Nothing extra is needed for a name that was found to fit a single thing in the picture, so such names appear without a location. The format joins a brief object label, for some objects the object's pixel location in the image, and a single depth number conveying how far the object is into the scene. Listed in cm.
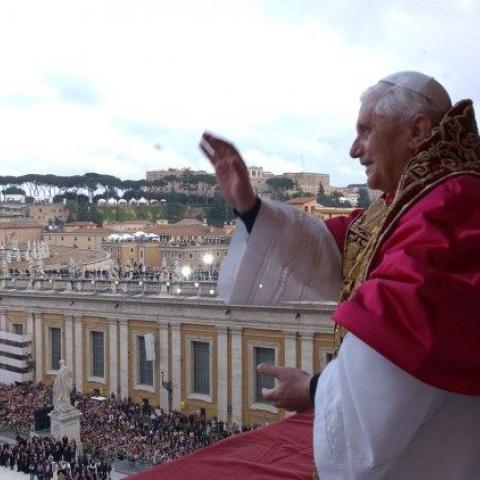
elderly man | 151
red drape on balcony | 261
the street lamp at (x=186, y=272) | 2790
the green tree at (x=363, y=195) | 7097
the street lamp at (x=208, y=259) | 4344
